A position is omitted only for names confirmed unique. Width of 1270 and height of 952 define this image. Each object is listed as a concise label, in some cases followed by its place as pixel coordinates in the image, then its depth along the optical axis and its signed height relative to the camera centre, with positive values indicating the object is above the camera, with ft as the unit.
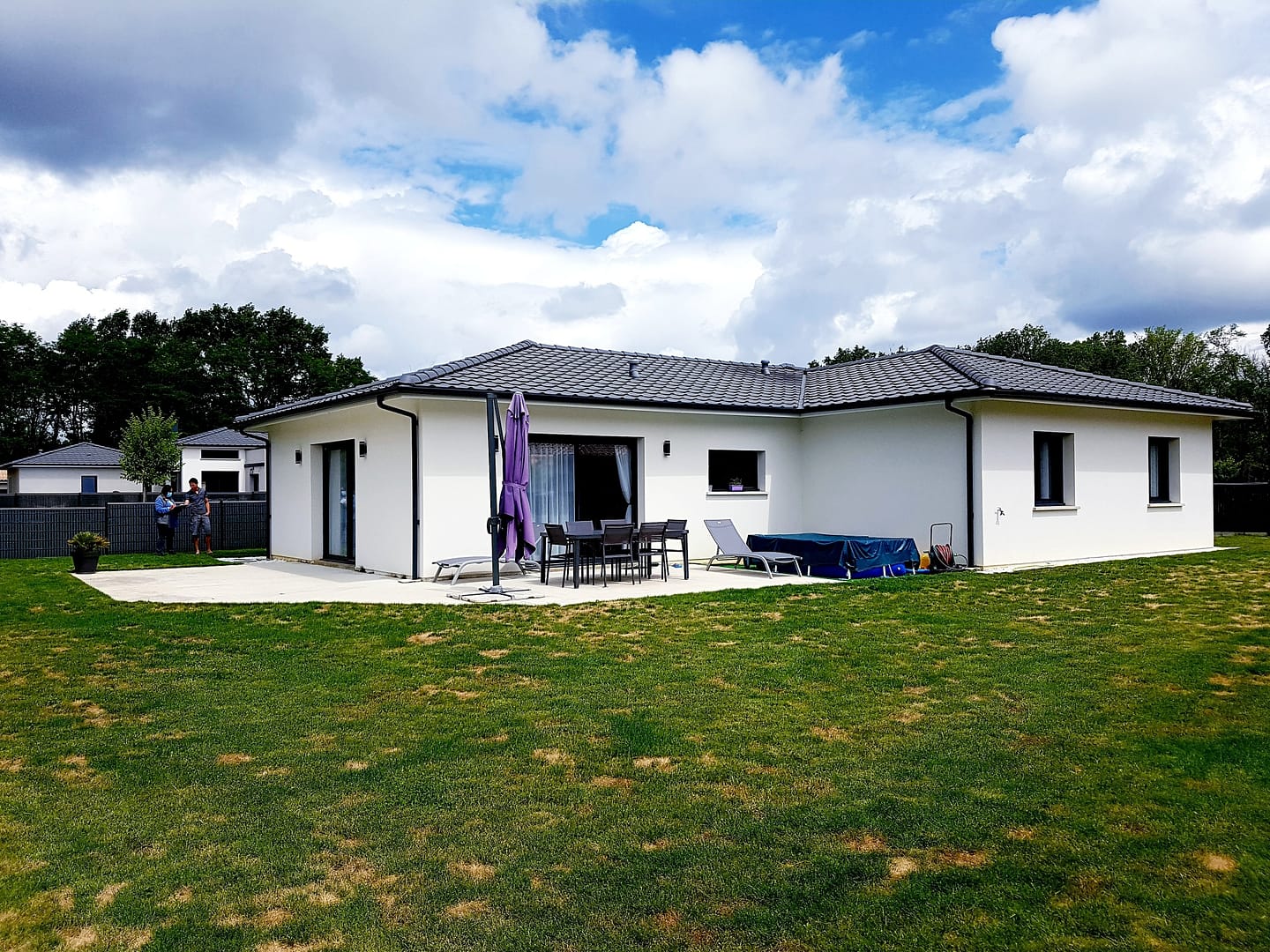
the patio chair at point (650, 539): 43.42 -2.62
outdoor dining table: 41.15 -2.48
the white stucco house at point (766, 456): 46.29 +1.81
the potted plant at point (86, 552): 51.26 -3.39
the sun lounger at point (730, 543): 46.73 -3.17
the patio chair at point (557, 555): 42.01 -3.32
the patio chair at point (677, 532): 44.68 -2.34
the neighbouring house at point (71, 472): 144.05 +3.78
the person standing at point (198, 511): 67.00 -1.41
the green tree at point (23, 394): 178.29 +21.83
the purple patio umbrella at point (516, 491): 38.11 -0.09
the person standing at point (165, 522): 65.51 -2.15
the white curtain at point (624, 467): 52.42 +1.20
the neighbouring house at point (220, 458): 132.05 +5.35
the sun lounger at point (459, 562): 41.22 -3.49
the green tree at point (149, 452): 120.98 +5.83
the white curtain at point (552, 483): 49.52 +0.31
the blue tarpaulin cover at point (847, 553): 46.03 -3.72
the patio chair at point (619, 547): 41.83 -3.02
